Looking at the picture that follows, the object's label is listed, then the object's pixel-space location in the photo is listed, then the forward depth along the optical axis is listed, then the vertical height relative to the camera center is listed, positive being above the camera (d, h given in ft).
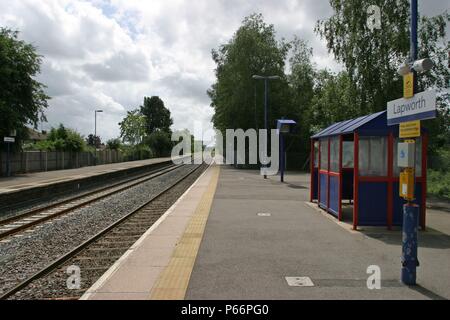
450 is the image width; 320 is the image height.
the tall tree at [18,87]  100.06 +15.80
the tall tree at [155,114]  467.93 +44.76
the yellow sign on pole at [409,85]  20.65 +3.32
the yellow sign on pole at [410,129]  20.25 +1.41
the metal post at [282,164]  85.15 -0.65
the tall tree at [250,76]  151.53 +27.19
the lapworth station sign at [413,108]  19.12 +2.29
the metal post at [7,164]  99.08 -1.03
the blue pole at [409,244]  19.99 -3.47
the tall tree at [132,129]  323.98 +20.65
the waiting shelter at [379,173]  33.50 -0.81
